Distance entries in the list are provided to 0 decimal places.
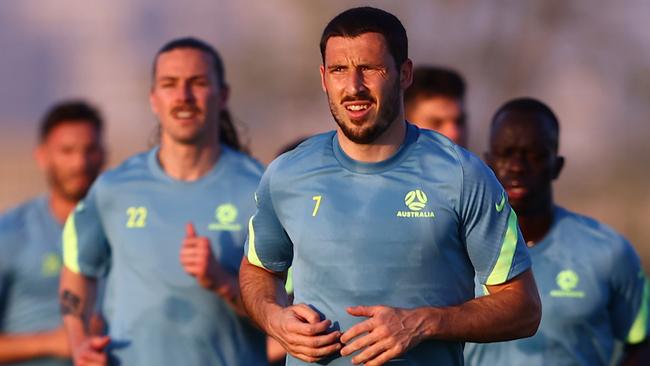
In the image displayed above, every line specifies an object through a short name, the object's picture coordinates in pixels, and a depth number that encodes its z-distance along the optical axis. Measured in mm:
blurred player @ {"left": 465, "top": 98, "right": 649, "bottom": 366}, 15312
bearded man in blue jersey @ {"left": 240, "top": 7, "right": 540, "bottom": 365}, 11500
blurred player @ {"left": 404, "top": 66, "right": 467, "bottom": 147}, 18547
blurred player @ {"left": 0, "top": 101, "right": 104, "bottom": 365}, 19656
